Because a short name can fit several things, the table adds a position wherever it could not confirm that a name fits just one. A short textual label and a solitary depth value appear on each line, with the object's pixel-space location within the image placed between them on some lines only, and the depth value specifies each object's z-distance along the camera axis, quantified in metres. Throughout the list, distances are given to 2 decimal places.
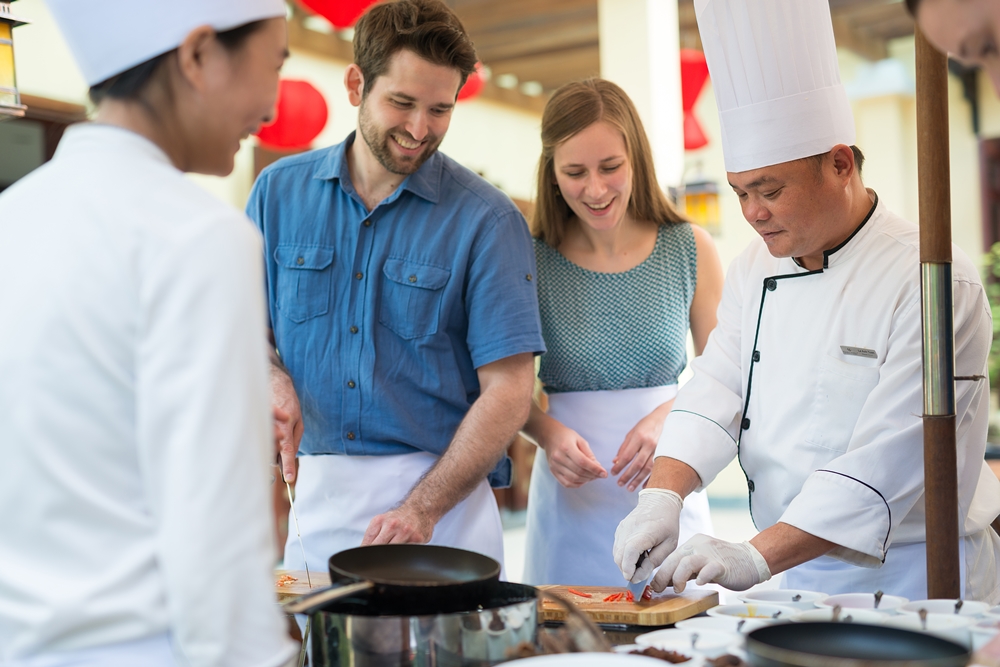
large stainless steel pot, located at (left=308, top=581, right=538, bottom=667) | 1.11
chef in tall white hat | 1.69
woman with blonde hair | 2.40
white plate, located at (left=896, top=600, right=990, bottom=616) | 1.34
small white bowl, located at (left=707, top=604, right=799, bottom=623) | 1.38
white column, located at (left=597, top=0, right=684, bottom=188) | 5.40
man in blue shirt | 2.00
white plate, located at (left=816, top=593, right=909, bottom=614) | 1.39
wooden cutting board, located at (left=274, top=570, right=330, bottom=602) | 1.67
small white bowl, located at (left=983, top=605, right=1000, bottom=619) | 1.31
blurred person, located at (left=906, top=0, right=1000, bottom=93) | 1.07
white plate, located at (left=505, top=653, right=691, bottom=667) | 1.02
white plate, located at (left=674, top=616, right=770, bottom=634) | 1.33
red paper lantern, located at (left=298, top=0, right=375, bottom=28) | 3.28
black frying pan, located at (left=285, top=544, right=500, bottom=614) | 1.15
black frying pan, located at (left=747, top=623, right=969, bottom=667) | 1.00
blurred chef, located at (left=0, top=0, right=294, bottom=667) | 0.85
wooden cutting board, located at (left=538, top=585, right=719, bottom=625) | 1.45
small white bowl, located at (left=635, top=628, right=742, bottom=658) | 1.22
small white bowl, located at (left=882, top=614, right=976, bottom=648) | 1.22
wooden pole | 1.47
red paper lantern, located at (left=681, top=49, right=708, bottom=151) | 5.24
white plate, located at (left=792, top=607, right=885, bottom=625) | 1.28
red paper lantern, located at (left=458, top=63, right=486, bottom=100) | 5.04
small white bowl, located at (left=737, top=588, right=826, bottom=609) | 1.48
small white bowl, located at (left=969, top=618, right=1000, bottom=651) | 1.21
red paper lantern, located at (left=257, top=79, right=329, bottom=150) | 4.70
